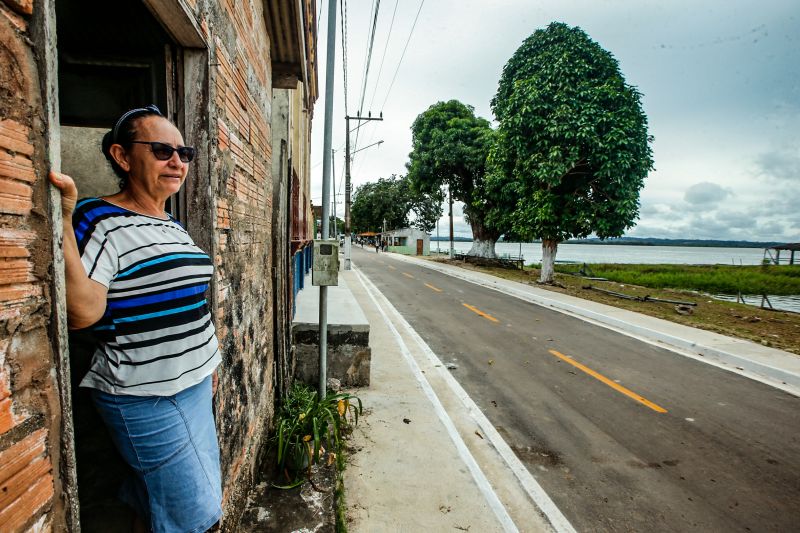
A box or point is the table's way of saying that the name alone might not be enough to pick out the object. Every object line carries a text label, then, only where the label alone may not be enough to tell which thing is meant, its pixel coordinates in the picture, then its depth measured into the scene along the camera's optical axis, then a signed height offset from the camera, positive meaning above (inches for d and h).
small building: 1796.3 -13.6
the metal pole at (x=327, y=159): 168.1 +35.5
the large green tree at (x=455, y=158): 987.3 +212.0
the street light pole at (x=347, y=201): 845.2 +78.2
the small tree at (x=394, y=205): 2087.8 +190.4
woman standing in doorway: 51.4 -12.9
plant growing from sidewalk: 128.2 -71.8
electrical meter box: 157.5 -11.2
